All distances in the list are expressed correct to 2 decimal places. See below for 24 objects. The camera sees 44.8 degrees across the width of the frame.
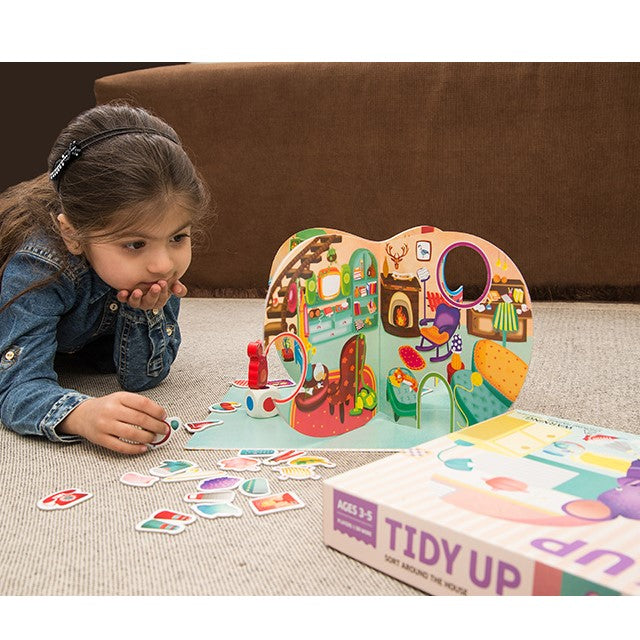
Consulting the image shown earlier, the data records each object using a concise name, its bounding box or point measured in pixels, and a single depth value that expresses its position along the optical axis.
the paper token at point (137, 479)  0.87
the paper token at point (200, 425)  1.05
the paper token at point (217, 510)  0.79
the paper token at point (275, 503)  0.80
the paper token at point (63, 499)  0.82
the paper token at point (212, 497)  0.82
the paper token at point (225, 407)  1.13
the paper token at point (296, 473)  0.88
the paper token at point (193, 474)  0.88
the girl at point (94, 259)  1.00
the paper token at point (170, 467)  0.90
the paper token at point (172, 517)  0.77
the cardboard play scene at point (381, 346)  0.98
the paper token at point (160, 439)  0.98
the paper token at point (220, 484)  0.85
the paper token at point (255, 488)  0.84
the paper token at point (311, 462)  0.92
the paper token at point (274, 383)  1.25
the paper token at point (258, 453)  0.95
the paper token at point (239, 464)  0.91
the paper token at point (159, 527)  0.76
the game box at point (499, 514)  0.58
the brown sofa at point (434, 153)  1.87
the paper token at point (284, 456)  0.93
